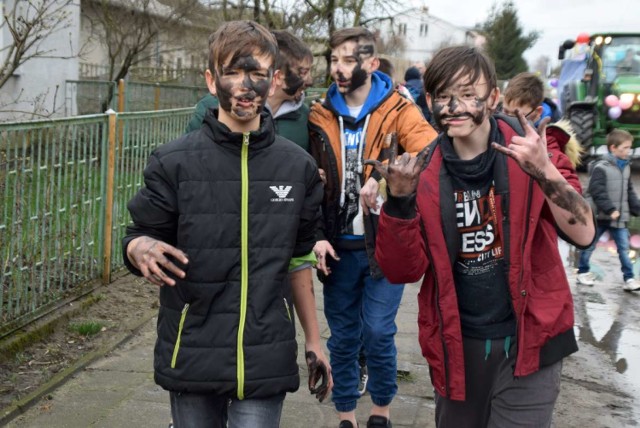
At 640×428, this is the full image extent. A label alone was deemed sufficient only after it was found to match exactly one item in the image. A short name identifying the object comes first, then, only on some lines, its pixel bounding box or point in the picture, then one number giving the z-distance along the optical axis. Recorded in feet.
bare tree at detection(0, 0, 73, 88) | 18.72
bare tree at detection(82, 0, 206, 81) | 51.01
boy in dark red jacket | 10.05
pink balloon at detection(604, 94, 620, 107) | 56.18
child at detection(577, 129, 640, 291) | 27.55
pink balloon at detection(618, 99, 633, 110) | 55.86
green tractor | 56.44
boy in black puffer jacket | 9.02
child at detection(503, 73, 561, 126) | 19.97
